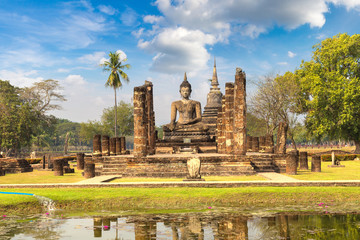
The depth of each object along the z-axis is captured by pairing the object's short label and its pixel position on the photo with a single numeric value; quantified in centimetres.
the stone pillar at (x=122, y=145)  2768
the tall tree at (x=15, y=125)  4575
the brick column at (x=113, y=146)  2690
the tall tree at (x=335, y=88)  3859
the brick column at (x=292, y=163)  1869
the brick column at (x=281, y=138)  2328
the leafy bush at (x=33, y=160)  3544
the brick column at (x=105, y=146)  2402
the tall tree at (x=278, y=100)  4456
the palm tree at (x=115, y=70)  4647
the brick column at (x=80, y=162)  2586
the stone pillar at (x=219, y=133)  2582
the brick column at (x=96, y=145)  2404
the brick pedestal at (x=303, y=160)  2250
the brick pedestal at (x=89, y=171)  1856
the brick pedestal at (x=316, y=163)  2055
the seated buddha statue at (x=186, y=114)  2831
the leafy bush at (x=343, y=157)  3509
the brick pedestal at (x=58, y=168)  2134
